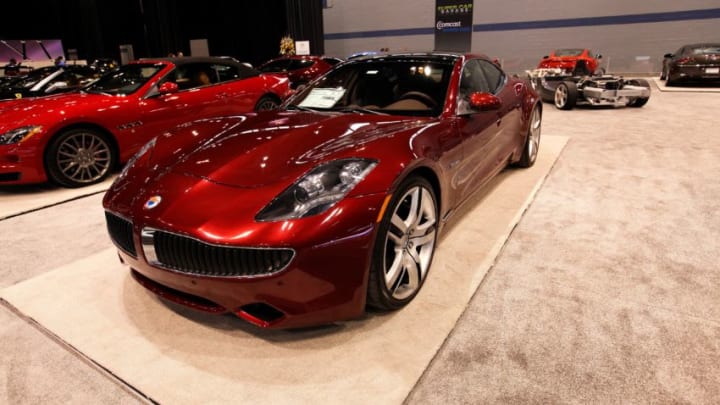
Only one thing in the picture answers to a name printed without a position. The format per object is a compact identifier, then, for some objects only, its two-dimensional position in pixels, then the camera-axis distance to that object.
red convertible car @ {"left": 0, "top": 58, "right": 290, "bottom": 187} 3.74
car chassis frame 7.84
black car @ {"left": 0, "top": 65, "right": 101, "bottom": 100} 6.13
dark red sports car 1.55
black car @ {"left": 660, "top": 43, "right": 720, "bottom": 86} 10.17
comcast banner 14.90
